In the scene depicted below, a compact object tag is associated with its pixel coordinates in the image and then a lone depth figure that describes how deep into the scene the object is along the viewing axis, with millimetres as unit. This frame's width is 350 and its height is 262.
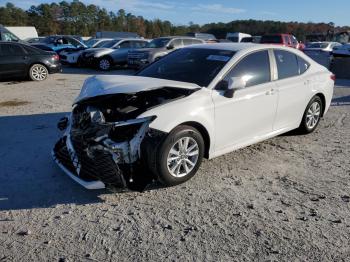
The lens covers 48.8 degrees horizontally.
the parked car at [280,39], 24031
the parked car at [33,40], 29203
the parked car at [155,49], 16078
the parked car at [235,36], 38600
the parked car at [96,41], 21422
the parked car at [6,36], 19891
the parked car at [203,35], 35156
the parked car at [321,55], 17981
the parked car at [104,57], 18234
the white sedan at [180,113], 4266
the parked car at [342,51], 20495
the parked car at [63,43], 22481
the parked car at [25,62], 13336
